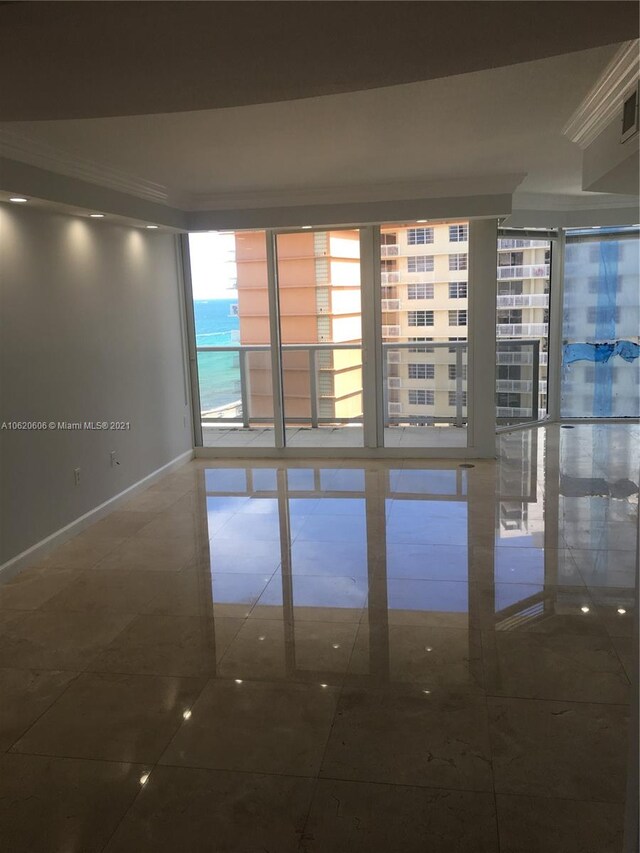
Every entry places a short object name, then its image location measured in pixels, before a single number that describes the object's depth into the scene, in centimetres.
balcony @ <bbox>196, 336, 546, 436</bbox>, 697
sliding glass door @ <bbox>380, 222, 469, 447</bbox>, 663
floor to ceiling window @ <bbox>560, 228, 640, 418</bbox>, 814
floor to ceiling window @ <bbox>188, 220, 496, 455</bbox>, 668
